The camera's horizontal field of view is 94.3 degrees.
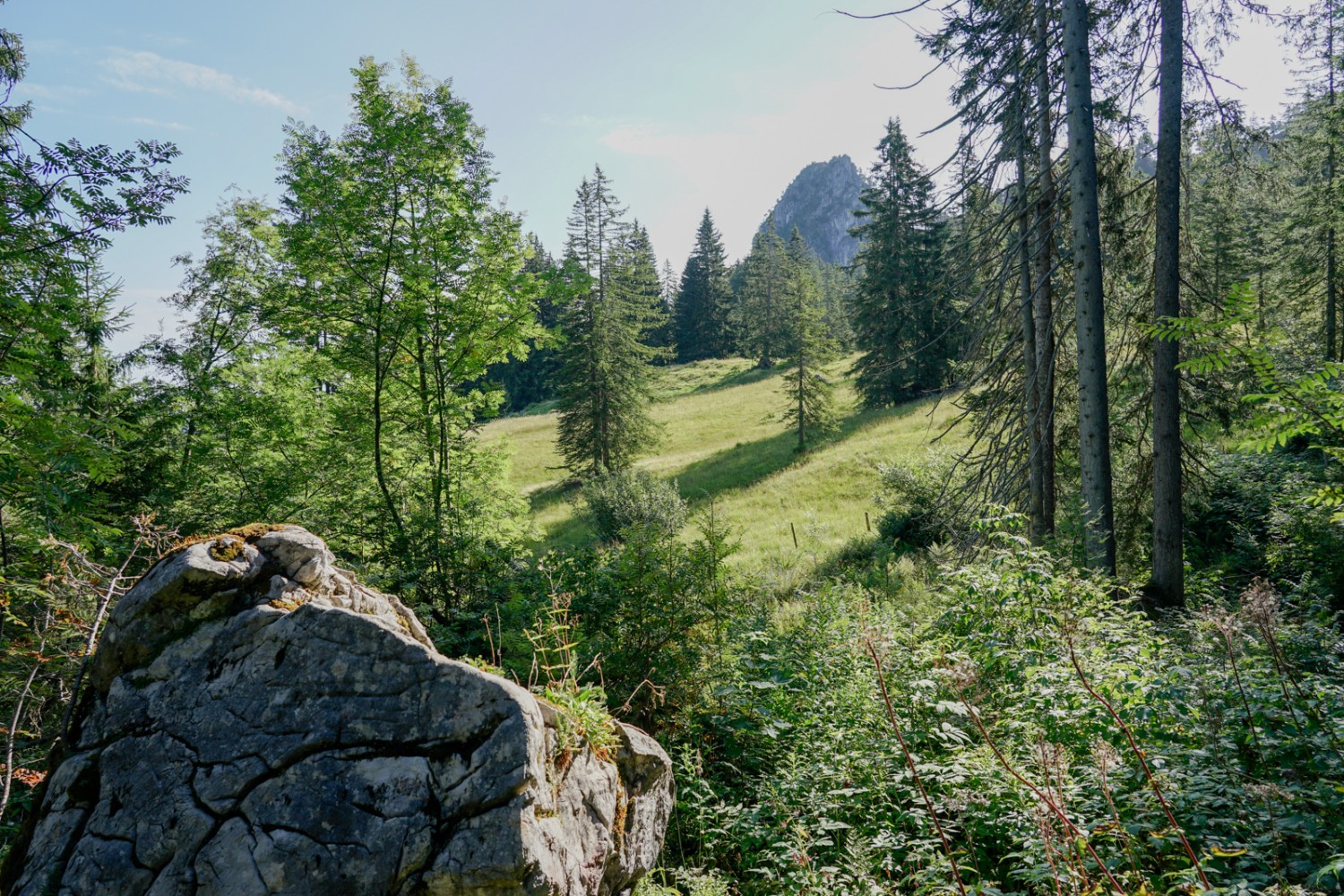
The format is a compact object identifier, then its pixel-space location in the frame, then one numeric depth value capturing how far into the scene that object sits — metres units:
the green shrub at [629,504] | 17.80
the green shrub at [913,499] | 15.61
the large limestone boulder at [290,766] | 2.51
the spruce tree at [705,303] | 63.00
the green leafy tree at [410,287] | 8.58
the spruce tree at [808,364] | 29.06
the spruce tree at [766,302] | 54.94
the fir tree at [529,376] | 61.31
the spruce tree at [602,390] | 26.42
